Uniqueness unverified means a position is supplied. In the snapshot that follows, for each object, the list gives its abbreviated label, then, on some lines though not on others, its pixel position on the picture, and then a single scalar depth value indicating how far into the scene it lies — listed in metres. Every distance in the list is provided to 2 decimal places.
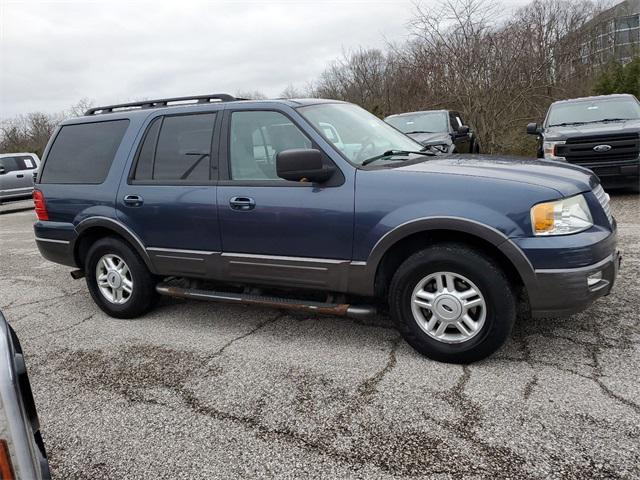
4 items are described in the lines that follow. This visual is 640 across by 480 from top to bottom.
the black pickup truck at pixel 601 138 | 8.41
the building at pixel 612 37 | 20.05
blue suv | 3.09
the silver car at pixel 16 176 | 16.80
